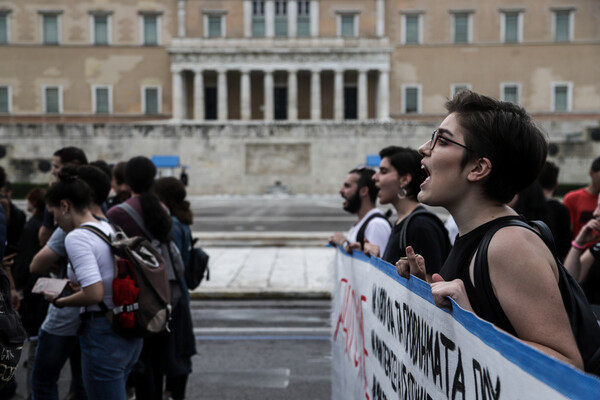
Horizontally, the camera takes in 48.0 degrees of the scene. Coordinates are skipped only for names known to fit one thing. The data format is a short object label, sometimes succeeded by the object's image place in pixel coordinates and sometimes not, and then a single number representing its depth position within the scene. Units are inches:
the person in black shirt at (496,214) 74.7
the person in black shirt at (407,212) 140.7
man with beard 194.7
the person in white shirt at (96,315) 147.4
